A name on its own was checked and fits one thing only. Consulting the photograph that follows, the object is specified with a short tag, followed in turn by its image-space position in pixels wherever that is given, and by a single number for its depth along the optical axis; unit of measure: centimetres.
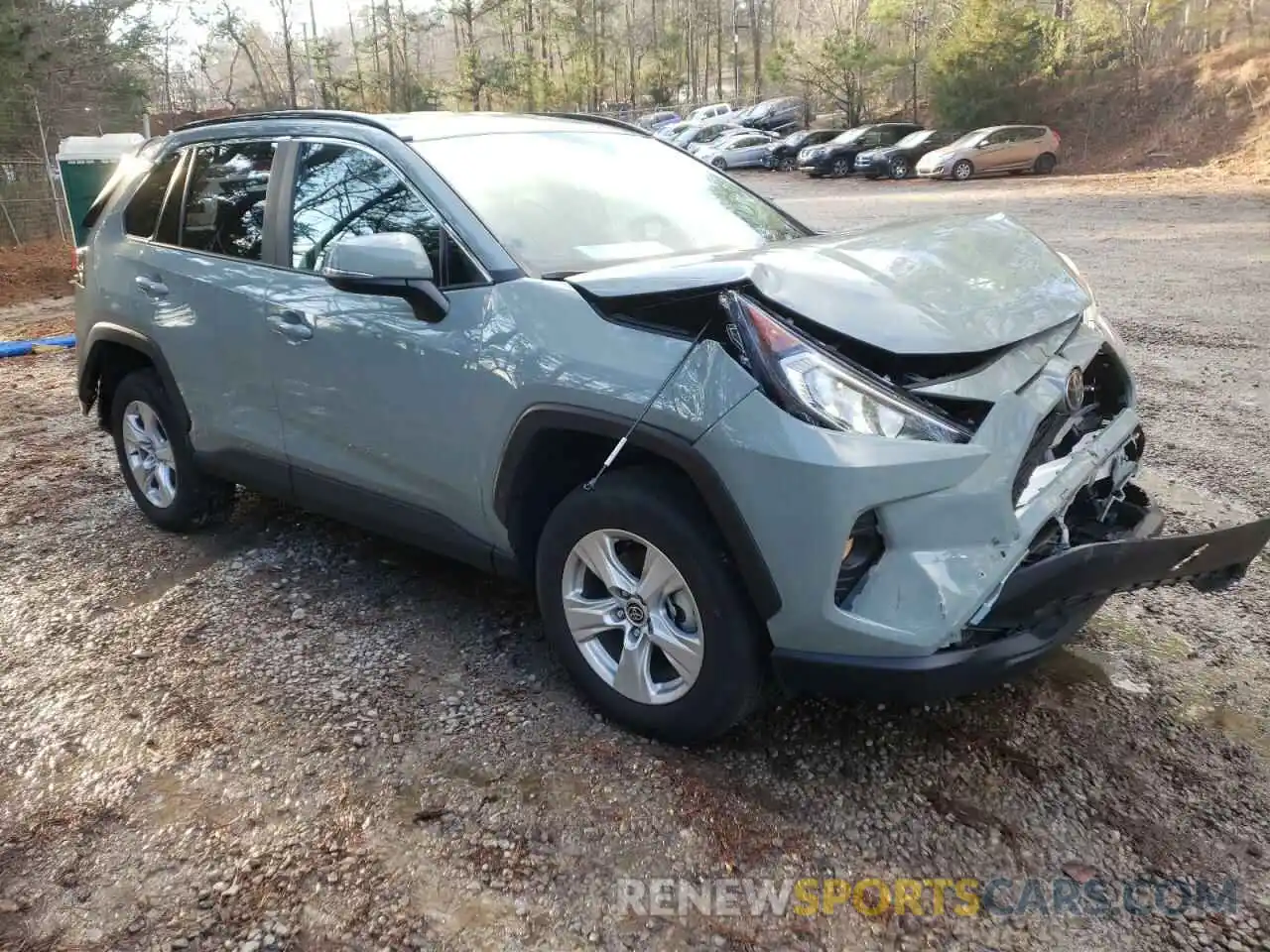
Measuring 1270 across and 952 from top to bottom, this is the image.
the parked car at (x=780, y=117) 4644
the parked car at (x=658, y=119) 5266
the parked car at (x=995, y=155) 2747
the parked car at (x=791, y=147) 3612
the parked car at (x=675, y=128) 4419
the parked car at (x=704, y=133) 4075
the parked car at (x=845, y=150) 3206
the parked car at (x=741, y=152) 3728
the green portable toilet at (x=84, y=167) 1262
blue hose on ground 895
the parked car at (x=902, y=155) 2988
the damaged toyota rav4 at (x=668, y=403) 232
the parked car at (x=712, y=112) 5031
